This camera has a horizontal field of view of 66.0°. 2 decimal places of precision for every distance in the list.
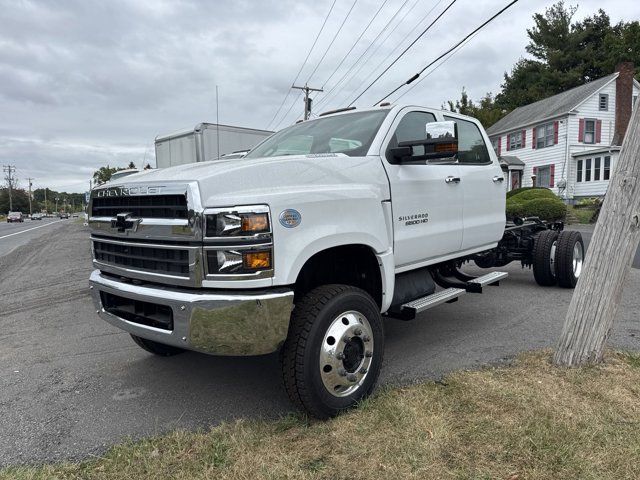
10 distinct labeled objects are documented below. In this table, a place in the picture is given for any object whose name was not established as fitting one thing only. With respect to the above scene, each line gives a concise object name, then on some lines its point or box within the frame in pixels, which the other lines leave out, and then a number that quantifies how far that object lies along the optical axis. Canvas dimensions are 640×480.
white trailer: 12.07
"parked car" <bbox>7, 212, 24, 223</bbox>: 59.36
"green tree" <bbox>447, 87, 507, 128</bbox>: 46.69
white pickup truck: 2.66
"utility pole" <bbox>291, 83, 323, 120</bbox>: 31.11
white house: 28.39
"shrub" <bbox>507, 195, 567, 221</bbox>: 18.91
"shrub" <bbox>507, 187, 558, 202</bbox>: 21.71
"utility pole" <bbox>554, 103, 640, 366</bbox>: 3.61
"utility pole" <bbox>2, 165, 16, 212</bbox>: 102.38
